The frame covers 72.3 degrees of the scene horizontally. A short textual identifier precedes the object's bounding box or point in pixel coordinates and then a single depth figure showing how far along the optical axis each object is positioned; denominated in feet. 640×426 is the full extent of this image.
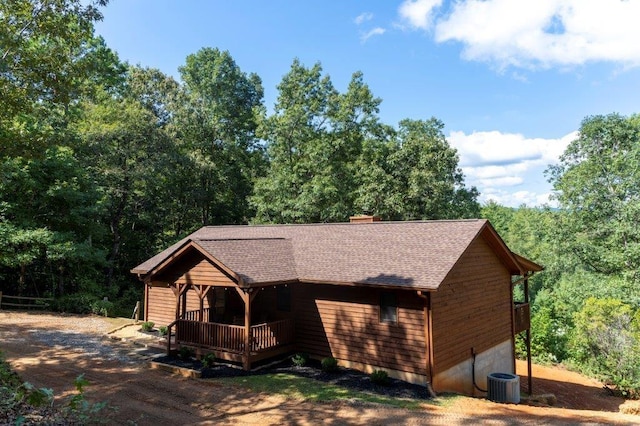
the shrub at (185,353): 48.88
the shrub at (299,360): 47.91
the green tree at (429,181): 104.27
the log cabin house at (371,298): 43.39
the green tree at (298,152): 106.52
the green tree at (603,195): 89.04
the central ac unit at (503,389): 44.06
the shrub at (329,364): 45.50
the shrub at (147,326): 64.35
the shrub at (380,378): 41.70
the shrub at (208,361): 45.52
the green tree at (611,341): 59.36
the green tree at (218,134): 123.44
